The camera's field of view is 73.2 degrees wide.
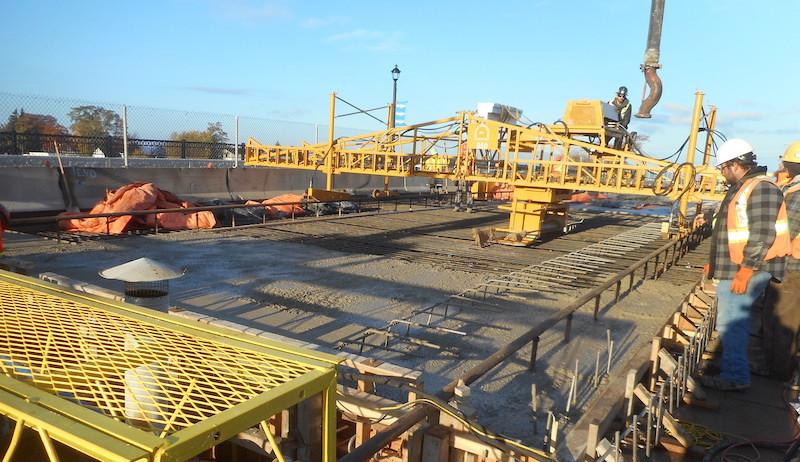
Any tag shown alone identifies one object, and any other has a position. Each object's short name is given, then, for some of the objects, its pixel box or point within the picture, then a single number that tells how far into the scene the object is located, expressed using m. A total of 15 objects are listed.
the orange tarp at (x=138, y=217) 11.05
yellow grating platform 1.34
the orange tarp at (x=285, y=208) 14.83
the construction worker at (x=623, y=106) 14.38
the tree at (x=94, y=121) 17.17
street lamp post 21.37
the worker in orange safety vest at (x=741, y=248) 4.25
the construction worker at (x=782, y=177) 5.98
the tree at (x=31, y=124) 15.13
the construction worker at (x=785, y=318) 4.70
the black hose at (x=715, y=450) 3.49
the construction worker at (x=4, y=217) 8.65
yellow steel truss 11.22
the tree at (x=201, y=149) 22.38
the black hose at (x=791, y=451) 3.21
